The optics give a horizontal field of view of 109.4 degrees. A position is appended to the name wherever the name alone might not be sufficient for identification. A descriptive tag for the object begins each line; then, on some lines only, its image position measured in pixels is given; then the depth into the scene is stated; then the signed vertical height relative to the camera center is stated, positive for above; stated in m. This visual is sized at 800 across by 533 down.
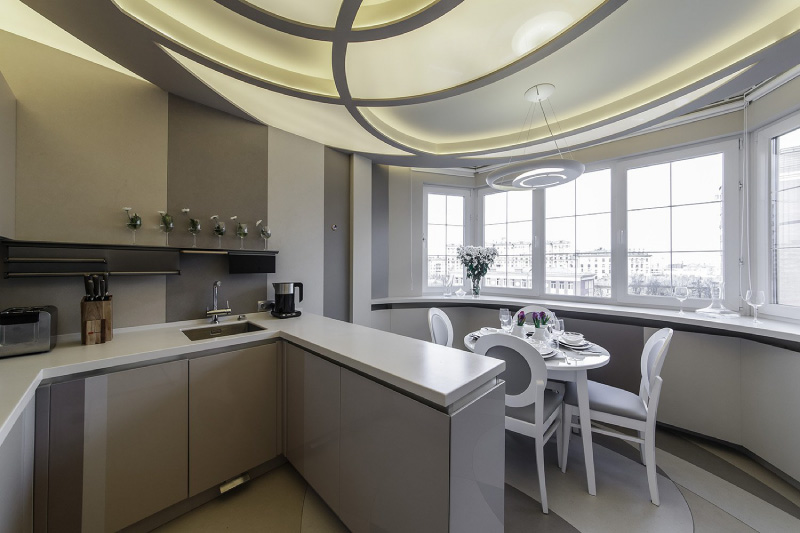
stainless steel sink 1.97 -0.47
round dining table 1.71 -0.67
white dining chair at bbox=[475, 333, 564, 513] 1.59 -0.69
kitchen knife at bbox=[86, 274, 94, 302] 1.54 -0.12
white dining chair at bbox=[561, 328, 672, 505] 1.66 -0.86
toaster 1.29 -0.31
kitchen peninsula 0.99 -0.66
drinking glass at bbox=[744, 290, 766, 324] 2.09 -0.24
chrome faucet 2.06 -0.33
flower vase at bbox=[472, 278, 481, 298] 3.68 -0.26
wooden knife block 1.53 -0.31
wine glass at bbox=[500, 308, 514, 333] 2.35 -0.45
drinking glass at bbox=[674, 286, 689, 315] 2.52 -0.24
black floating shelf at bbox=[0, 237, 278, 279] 1.48 +0.04
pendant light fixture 1.94 +0.69
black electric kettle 2.29 -0.28
